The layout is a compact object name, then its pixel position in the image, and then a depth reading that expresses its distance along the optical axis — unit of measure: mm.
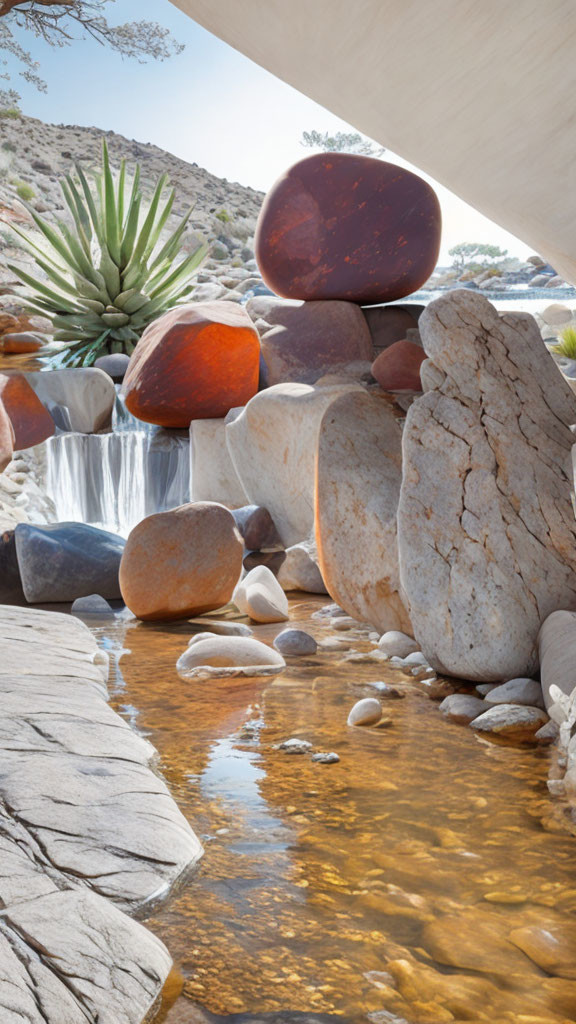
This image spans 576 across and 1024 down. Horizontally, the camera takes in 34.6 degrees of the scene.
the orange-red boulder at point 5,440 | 6859
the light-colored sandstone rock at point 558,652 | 2922
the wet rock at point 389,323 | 7586
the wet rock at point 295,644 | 4000
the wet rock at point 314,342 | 7320
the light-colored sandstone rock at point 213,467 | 6844
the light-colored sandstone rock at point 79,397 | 7781
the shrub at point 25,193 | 23703
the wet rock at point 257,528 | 6012
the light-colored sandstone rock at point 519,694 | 3156
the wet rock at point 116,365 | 8742
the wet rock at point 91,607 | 4910
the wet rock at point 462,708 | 3139
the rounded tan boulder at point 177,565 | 4590
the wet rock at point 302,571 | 5262
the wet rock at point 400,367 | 5785
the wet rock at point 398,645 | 3914
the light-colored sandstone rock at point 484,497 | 3332
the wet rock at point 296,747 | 2850
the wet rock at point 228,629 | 4371
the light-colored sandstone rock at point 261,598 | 4605
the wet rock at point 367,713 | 3080
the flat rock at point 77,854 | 1490
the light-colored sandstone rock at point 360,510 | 4164
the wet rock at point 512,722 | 2996
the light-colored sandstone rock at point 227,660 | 3682
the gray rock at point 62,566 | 5137
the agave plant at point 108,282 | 9320
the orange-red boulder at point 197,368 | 7078
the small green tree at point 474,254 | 24531
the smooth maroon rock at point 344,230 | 7316
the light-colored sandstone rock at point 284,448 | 5852
